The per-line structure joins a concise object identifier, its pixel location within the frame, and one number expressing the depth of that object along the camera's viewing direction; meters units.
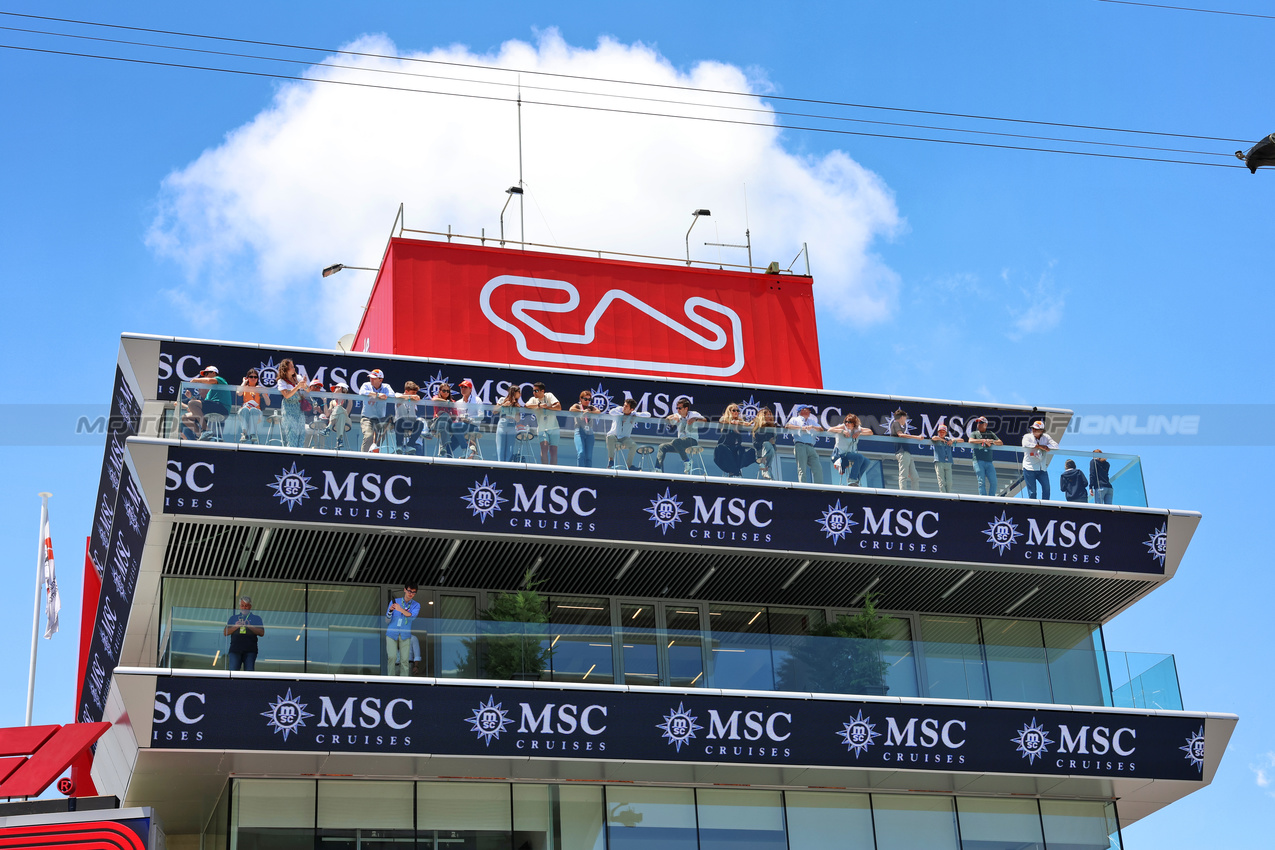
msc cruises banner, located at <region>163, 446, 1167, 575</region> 26.41
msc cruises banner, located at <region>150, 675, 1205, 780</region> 25.16
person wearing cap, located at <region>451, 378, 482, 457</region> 27.62
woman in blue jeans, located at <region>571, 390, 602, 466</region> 28.16
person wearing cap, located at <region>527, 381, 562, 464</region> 27.98
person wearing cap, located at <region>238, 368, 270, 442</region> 26.56
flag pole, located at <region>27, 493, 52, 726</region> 37.16
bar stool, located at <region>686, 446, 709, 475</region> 28.62
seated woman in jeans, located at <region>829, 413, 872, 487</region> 29.44
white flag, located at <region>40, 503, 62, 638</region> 39.06
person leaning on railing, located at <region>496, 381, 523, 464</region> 27.83
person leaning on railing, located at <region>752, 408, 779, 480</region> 29.06
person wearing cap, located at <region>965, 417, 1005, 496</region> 30.20
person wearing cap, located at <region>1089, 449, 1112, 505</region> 30.53
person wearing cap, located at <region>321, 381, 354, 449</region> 26.98
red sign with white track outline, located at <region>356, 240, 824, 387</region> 35.38
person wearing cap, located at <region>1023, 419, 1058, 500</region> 30.39
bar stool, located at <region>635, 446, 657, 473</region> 28.42
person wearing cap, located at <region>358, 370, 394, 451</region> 27.16
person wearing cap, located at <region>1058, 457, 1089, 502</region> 30.45
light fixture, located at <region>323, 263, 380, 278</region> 40.56
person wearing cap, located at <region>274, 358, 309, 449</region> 26.78
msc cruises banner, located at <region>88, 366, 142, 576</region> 30.19
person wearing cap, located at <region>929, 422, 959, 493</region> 29.98
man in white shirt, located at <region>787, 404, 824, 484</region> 29.25
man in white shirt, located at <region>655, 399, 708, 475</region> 28.61
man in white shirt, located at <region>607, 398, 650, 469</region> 28.38
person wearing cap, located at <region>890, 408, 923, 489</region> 29.69
